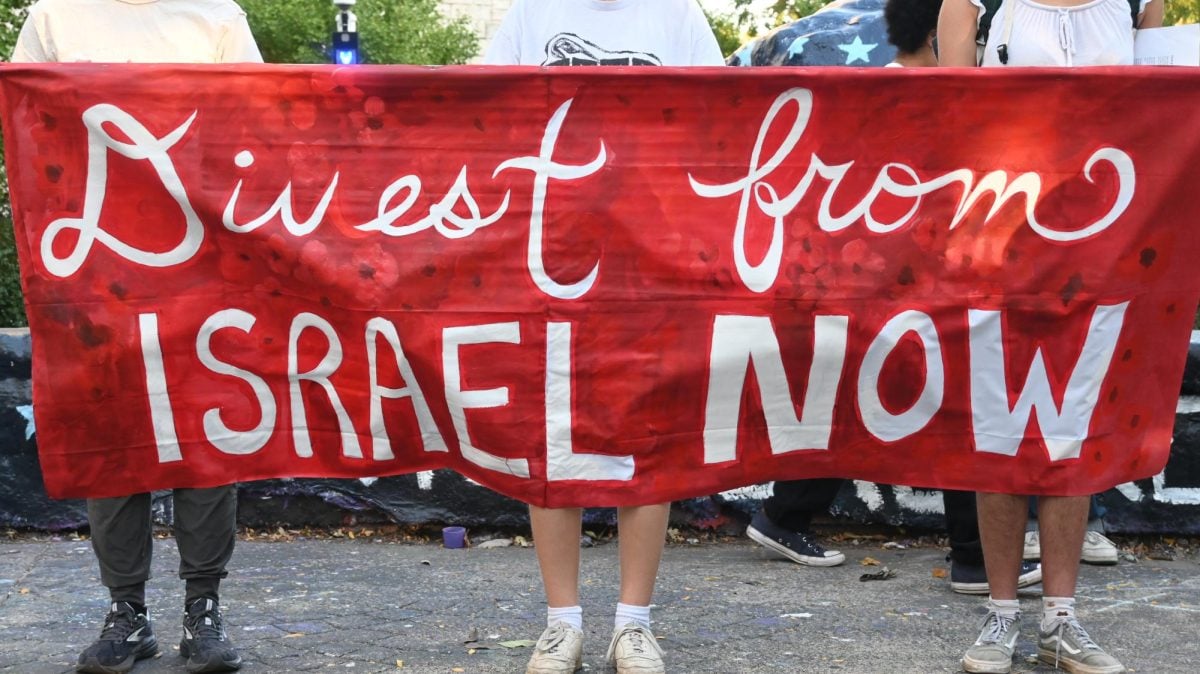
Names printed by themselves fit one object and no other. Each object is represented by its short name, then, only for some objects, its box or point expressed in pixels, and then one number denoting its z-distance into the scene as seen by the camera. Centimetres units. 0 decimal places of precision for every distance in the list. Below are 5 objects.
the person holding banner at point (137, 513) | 389
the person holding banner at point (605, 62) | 379
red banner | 378
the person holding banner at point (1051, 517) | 383
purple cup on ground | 551
